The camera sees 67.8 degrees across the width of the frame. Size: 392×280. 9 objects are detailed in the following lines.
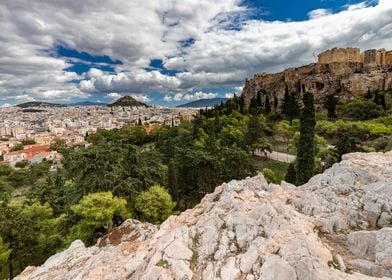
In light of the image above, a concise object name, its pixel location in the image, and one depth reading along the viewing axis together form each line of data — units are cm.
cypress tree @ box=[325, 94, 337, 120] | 6009
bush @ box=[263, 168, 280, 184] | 2842
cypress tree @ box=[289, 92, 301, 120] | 5822
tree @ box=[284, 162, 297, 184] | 2912
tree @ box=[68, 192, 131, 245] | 1694
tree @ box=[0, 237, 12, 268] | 1672
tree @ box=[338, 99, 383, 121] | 5159
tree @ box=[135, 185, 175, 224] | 2011
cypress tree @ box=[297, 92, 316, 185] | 2778
